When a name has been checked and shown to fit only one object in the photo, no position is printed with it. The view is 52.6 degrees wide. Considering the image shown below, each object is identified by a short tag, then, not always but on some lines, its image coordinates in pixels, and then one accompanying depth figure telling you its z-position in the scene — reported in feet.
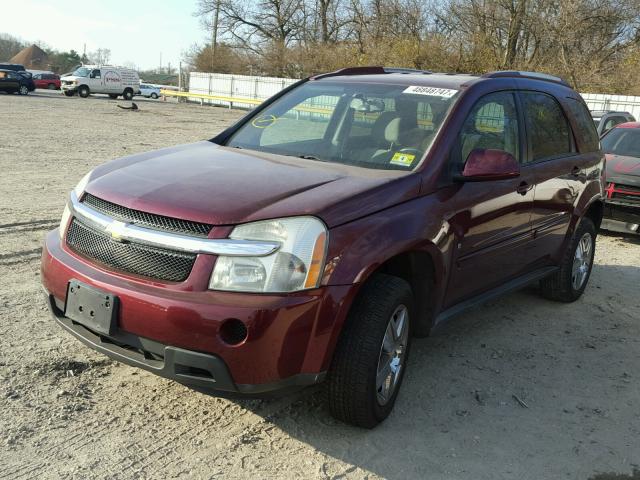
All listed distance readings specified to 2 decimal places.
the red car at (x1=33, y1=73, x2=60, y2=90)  157.07
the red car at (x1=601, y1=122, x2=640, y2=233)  27.37
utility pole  175.51
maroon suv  9.43
